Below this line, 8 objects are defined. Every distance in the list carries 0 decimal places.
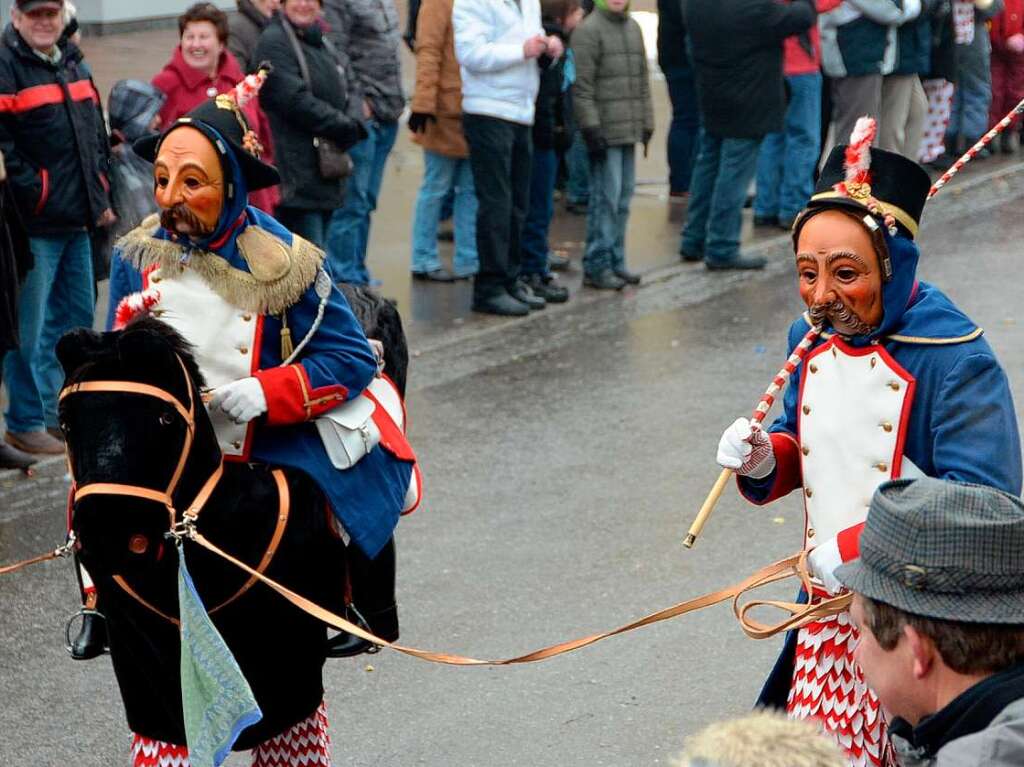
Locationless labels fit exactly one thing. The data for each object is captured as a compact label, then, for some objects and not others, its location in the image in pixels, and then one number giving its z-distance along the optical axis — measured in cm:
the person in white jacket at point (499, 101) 1694
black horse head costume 644
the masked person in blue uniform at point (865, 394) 650
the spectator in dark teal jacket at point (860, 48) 2112
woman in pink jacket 1490
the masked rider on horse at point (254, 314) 748
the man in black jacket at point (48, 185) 1298
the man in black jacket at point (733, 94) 1889
